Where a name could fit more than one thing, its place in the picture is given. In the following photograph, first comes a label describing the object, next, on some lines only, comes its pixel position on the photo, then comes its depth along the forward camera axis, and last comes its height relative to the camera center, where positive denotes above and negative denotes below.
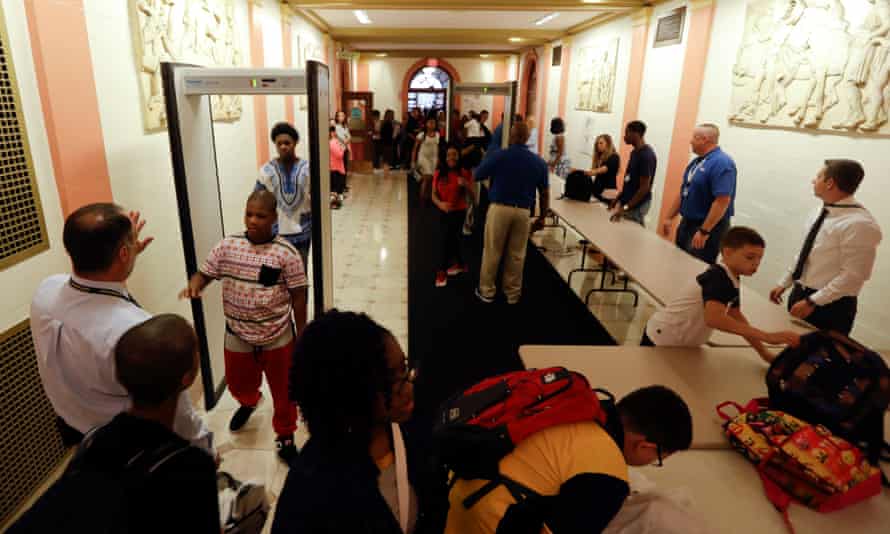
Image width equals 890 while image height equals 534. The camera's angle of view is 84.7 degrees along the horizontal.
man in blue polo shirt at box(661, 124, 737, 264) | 3.86 -0.54
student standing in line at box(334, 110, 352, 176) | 9.51 -0.29
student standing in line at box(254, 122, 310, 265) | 3.41 -0.48
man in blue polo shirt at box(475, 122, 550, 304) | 4.17 -0.70
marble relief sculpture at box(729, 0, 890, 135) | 3.61 +0.50
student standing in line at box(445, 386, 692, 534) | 1.12 -0.82
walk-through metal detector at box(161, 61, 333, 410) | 2.27 -0.24
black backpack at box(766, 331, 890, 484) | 1.62 -0.86
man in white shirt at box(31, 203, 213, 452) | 1.50 -0.64
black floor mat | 3.46 -1.72
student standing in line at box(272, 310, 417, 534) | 0.95 -0.65
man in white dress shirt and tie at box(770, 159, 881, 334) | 2.58 -0.64
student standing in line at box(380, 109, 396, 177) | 12.82 -0.52
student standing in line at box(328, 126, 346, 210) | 8.27 -0.96
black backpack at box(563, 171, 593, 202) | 5.49 -0.70
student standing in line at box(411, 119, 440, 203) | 8.47 -0.58
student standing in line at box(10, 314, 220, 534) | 0.91 -0.71
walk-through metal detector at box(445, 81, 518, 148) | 5.68 +0.32
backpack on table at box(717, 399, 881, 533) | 1.45 -0.99
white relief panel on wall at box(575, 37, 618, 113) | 8.34 +0.80
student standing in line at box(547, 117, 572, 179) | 7.50 -0.63
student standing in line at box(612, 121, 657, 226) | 4.77 -0.50
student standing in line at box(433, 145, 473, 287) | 4.78 -0.69
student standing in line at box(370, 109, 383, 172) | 13.05 -0.47
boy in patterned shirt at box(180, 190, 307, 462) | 2.27 -0.85
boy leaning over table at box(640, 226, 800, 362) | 2.14 -0.79
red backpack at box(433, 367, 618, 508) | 1.22 -0.75
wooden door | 12.44 -0.25
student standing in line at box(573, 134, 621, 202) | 5.79 -0.52
